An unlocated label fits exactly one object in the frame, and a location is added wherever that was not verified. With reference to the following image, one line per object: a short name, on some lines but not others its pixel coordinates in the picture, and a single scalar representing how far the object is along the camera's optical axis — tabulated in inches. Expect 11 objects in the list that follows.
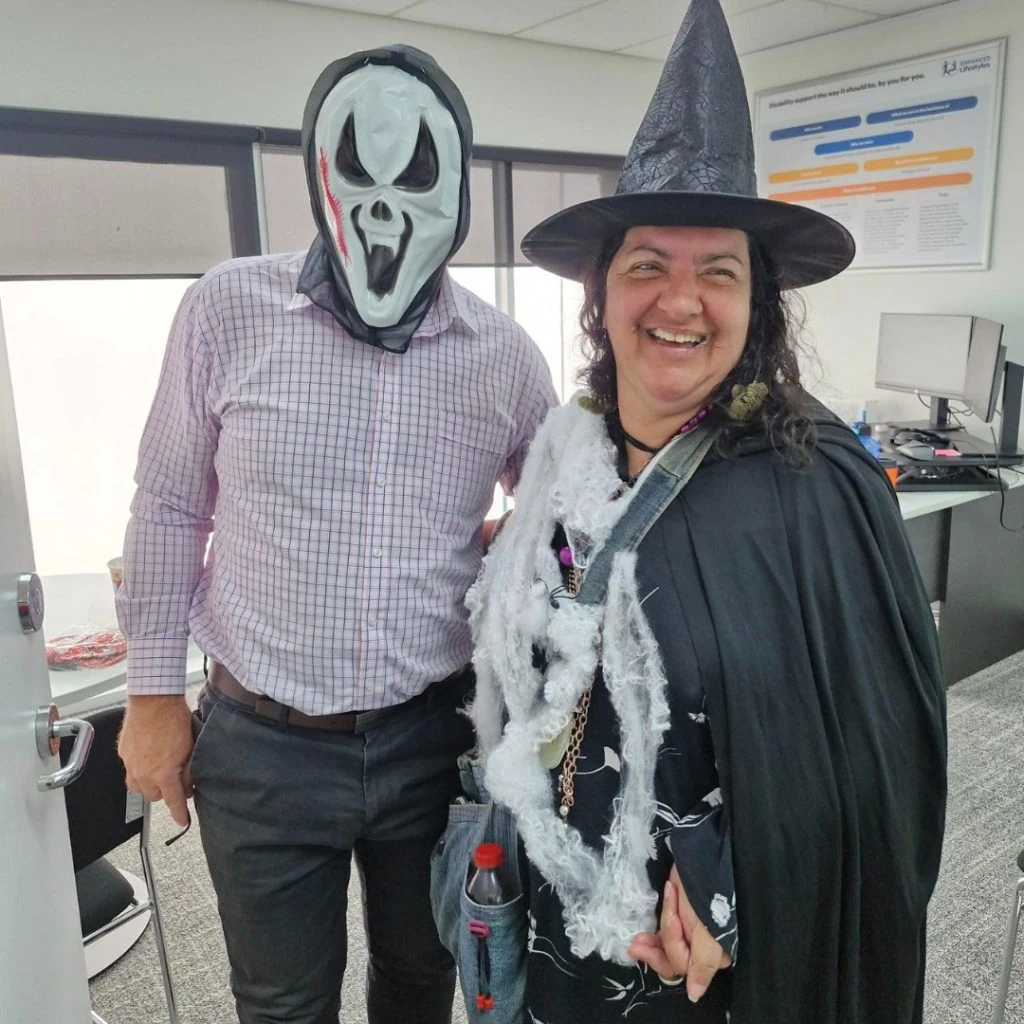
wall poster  145.3
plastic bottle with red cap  43.1
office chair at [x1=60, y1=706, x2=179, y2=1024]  58.8
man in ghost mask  45.6
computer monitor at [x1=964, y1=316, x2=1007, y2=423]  128.1
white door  40.3
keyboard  121.6
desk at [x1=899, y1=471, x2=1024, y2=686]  121.5
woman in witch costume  37.2
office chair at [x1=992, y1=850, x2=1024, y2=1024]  61.4
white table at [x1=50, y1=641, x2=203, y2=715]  66.7
